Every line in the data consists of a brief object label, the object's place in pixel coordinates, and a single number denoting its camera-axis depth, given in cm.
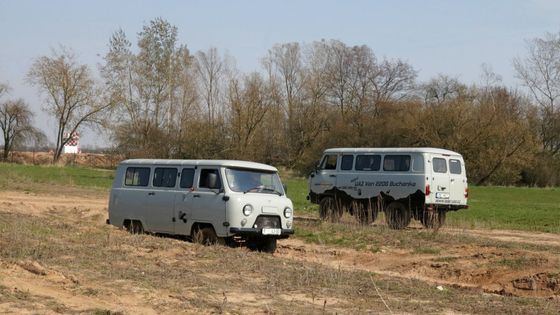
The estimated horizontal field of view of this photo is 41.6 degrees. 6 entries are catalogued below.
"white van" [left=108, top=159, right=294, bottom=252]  1537
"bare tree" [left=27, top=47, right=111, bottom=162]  7638
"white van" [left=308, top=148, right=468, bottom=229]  2195
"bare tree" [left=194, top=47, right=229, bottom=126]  7150
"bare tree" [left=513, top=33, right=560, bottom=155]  6706
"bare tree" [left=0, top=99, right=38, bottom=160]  8388
